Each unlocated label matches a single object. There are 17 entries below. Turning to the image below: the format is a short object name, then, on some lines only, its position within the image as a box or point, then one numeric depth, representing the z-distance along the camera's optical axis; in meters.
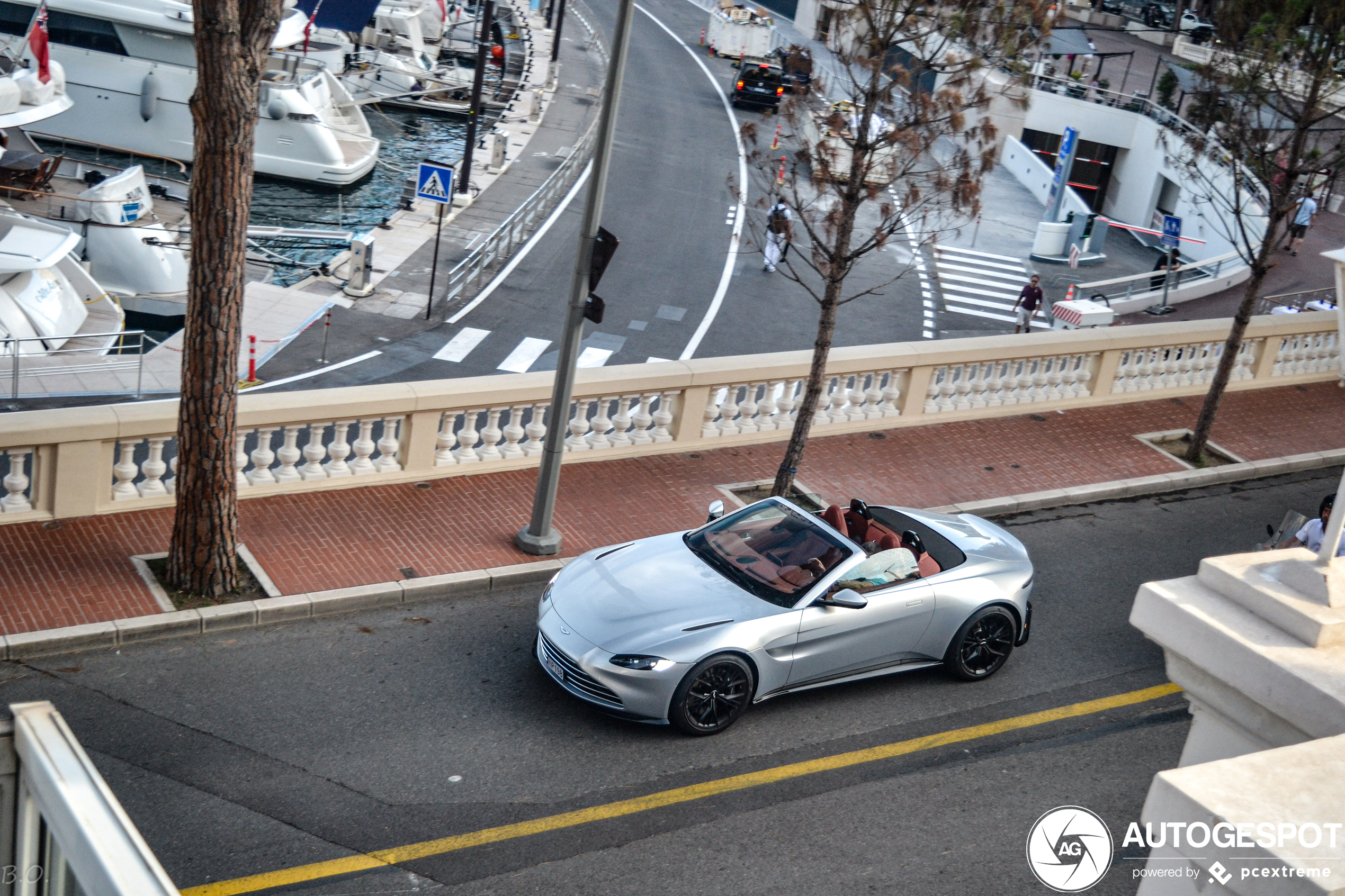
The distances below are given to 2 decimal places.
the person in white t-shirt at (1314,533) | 12.61
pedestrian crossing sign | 25.70
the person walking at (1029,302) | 28.75
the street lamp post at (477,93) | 33.72
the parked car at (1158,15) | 75.56
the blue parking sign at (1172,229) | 31.52
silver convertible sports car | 9.67
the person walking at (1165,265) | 33.66
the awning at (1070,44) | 49.44
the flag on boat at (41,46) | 28.17
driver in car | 10.54
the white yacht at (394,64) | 49.28
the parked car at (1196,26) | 67.00
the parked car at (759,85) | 52.72
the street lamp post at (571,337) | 11.59
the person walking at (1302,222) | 35.47
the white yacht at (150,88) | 38.09
